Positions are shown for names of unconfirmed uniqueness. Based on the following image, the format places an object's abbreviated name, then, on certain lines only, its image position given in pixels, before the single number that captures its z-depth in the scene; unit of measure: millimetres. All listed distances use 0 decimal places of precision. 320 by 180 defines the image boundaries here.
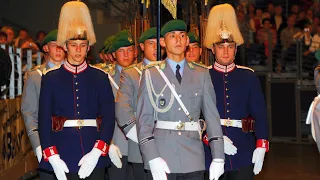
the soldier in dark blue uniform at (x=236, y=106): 9784
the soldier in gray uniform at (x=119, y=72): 11964
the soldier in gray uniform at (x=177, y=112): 8559
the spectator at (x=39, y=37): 23023
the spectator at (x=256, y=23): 27340
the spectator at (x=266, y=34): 26371
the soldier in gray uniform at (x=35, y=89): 9652
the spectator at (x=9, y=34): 20374
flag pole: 10049
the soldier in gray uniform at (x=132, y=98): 10432
